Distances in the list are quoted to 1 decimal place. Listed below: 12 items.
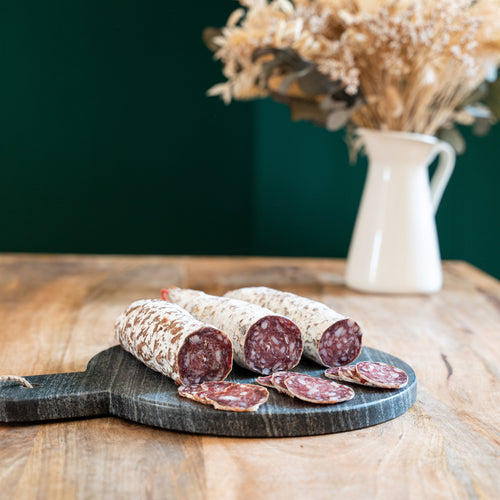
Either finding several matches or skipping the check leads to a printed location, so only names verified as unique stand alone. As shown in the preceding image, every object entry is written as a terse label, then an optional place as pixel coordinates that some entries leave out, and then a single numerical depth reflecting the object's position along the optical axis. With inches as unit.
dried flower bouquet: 56.4
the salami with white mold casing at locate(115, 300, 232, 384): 30.5
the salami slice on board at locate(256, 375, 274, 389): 31.0
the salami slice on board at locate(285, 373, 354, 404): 29.1
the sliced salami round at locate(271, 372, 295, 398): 29.9
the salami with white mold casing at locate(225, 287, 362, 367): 34.0
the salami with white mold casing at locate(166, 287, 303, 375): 32.4
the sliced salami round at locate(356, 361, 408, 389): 31.2
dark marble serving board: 28.1
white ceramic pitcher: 61.9
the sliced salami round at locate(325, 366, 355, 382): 31.8
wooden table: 24.0
